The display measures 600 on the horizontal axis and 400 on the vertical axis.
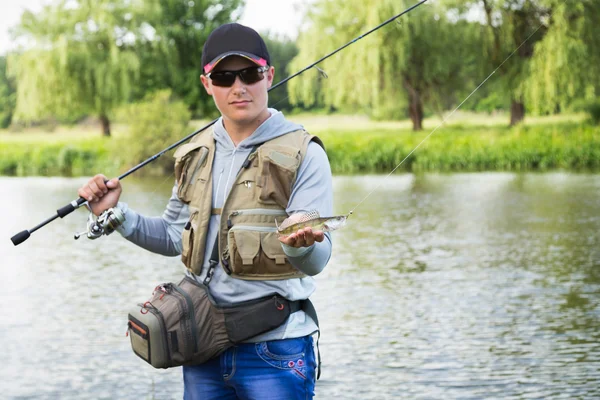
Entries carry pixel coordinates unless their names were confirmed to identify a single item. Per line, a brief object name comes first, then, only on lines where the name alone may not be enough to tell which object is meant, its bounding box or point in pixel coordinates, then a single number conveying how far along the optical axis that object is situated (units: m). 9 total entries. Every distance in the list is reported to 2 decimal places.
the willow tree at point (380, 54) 32.66
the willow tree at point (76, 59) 40.03
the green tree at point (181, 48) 48.16
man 3.01
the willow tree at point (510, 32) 31.27
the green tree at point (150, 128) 33.34
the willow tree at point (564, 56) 29.70
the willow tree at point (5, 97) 63.97
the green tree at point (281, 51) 53.38
